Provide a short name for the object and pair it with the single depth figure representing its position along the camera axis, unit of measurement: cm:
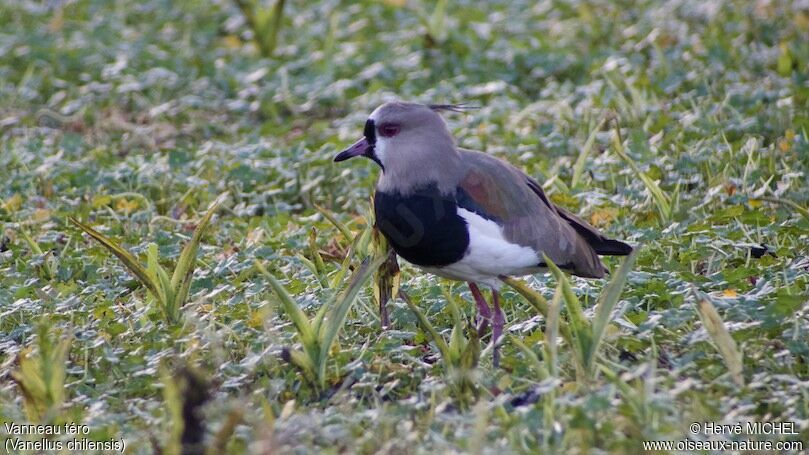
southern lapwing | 823
